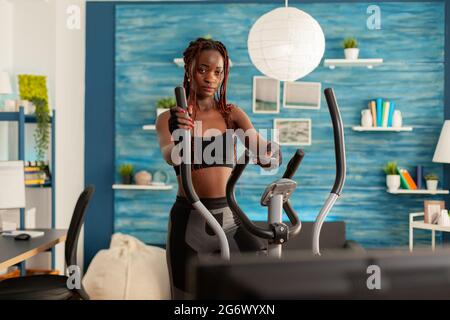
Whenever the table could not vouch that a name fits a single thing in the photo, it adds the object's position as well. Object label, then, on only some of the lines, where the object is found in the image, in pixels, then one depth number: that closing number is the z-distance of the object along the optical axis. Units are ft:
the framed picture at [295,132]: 14.15
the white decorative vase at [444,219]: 12.35
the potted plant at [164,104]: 13.83
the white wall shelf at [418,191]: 13.35
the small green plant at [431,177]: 13.51
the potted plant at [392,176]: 13.55
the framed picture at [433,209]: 12.67
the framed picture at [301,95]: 14.08
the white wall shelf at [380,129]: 13.37
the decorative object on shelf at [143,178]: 14.02
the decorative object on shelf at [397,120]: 13.50
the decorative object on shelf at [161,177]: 14.26
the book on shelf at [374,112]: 13.64
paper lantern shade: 7.58
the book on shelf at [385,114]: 13.55
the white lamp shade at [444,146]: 12.83
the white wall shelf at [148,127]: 13.67
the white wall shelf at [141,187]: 13.74
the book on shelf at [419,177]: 13.69
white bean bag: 11.74
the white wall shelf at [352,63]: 13.29
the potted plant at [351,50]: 13.46
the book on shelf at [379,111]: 13.61
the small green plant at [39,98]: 12.86
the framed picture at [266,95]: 14.17
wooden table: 8.08
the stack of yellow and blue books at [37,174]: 13.42
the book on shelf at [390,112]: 13.61
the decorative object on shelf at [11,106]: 13.23
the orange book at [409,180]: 13.62
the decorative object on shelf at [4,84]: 13.01
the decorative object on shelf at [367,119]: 13.57
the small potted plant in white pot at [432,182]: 13.47
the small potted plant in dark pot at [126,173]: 14.20
